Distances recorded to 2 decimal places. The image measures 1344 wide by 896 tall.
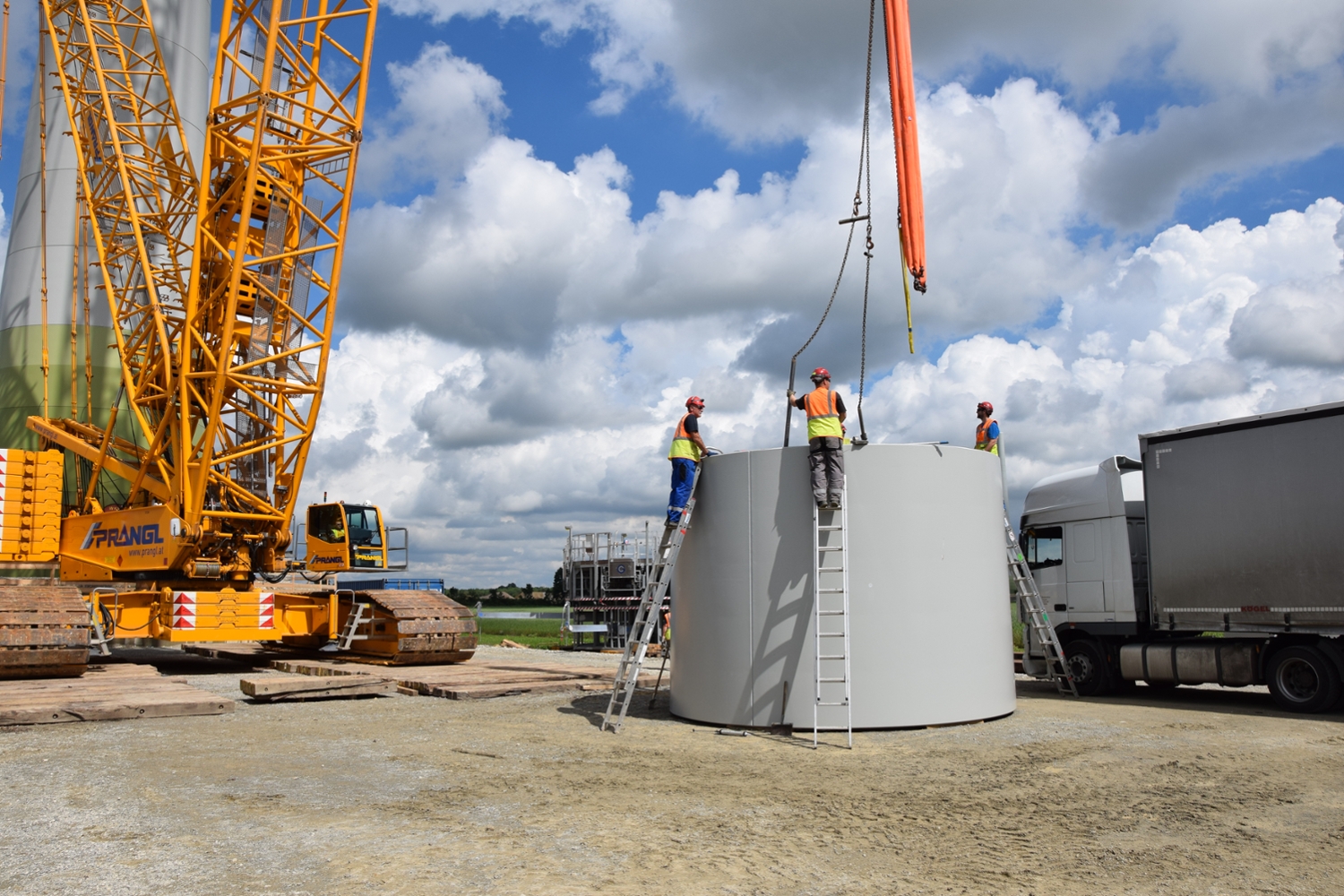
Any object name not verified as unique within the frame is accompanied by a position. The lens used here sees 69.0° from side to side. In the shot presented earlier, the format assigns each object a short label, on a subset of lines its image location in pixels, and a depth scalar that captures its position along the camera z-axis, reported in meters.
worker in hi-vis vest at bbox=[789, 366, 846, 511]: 10.35
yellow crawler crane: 16.92
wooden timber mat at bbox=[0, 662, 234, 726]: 11.08
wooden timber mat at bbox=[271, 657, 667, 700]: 14.22
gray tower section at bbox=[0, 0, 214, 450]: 24.86
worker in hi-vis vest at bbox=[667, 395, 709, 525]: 11.48
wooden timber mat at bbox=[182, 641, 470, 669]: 19.50
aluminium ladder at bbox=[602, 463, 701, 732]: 11.00
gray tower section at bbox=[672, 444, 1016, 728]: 10.44
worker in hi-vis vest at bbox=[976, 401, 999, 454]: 13.64
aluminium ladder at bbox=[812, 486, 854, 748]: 10.23
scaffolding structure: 31.39
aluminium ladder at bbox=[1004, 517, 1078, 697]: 13.03
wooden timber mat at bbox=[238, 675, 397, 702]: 13.12
